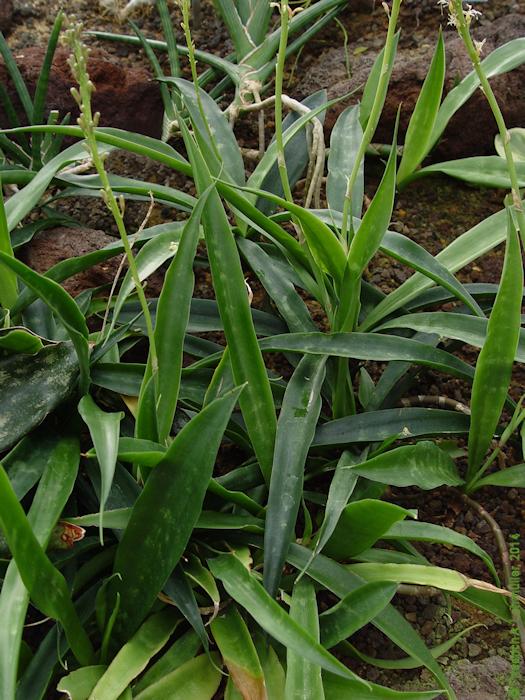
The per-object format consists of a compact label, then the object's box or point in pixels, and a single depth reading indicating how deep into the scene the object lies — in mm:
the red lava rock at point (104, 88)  1675
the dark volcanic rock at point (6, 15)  1886
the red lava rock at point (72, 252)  1295
